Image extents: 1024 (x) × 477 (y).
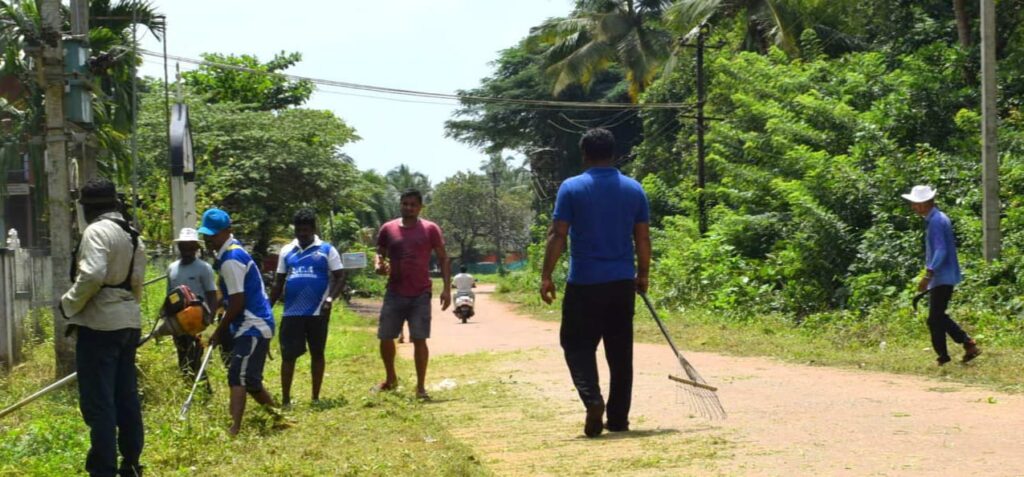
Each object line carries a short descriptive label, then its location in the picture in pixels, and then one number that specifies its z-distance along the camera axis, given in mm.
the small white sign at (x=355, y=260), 16738
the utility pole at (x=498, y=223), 93231
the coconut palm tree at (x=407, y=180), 103375
